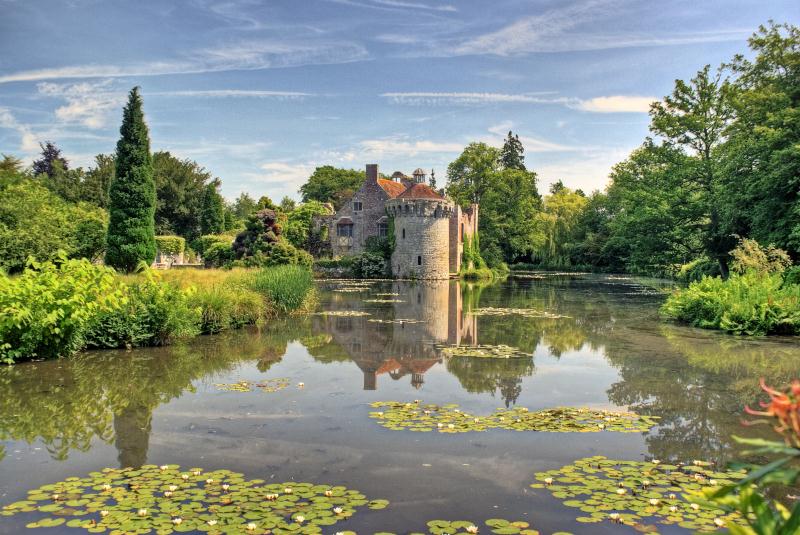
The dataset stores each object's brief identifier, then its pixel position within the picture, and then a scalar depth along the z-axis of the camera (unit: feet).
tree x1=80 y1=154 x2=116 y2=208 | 151.74
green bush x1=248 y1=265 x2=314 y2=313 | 60.73
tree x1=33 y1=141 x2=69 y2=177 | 189.47
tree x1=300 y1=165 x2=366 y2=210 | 236.02
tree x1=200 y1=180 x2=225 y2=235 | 185.47
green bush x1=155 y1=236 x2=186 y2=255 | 146.10
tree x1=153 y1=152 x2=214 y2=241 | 187.73
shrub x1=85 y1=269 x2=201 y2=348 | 39.93
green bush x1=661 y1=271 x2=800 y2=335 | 48.19
